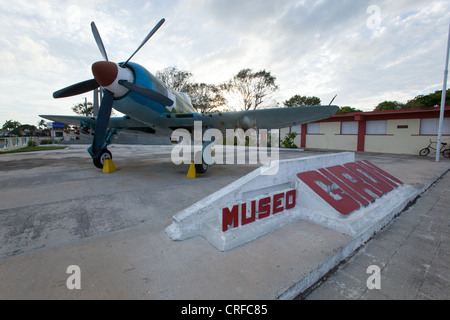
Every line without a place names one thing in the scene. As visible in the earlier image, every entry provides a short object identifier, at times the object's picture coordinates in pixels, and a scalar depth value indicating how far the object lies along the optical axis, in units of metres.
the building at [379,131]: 13.42
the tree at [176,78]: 25.71
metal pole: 9.45
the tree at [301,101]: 37.19
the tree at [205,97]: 26.62
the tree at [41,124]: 66.88
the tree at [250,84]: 26.44
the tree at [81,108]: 43.25
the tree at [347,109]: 40.08
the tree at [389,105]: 38.81
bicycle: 12.27
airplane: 4.86
